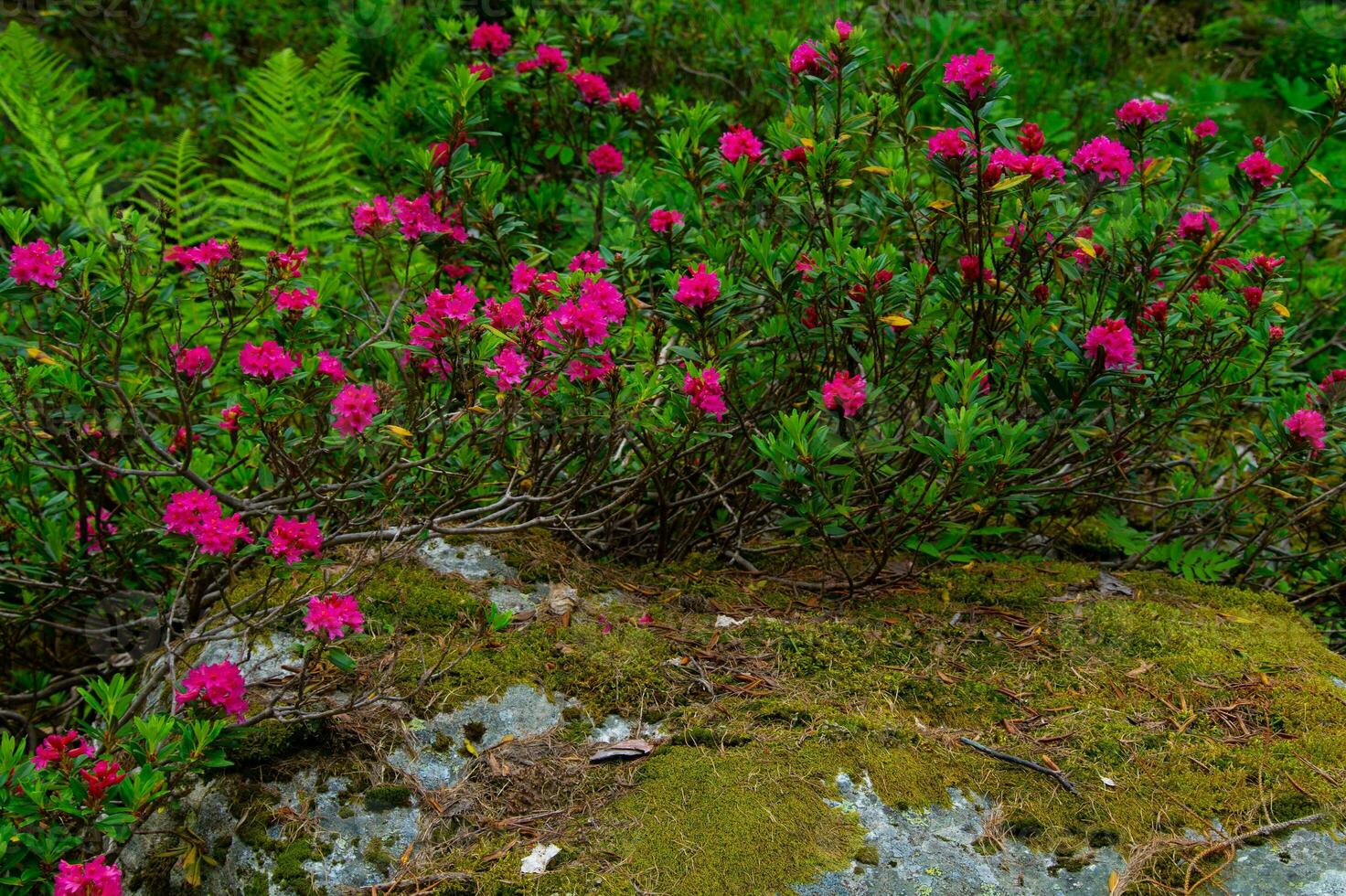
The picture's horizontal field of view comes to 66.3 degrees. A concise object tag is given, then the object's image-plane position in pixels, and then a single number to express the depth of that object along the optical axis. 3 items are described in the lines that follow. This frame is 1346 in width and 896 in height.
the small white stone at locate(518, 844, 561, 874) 1.86
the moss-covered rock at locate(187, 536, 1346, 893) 1.92
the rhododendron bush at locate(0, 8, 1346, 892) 2.40
